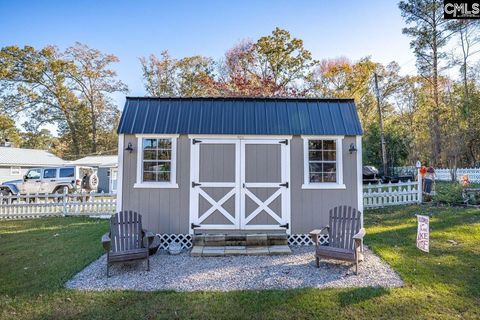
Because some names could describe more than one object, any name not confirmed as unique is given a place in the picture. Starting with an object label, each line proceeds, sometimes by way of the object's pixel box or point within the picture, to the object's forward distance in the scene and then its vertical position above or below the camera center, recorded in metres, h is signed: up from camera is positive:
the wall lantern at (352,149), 6.18 +0.55
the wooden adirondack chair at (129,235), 4.85 -1.13
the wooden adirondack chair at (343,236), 4.61 -1.10
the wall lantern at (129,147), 6.07 +0.56
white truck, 14.60 -0.46
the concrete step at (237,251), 5.50 -1.54
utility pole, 18.44 +1.51
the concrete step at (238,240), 5.91 -1.39
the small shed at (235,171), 6.11 +0.06
